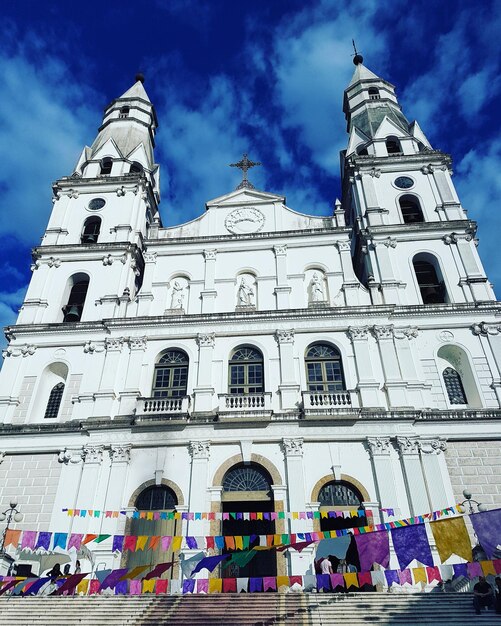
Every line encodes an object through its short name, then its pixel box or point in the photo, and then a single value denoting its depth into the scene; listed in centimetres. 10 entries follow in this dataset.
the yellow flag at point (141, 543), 1695
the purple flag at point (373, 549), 1442
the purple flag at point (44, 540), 1731
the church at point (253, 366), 1873
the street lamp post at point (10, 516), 1705
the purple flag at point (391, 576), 1552
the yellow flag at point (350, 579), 1429
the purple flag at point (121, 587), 1557
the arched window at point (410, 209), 2748
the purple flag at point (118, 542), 1706
